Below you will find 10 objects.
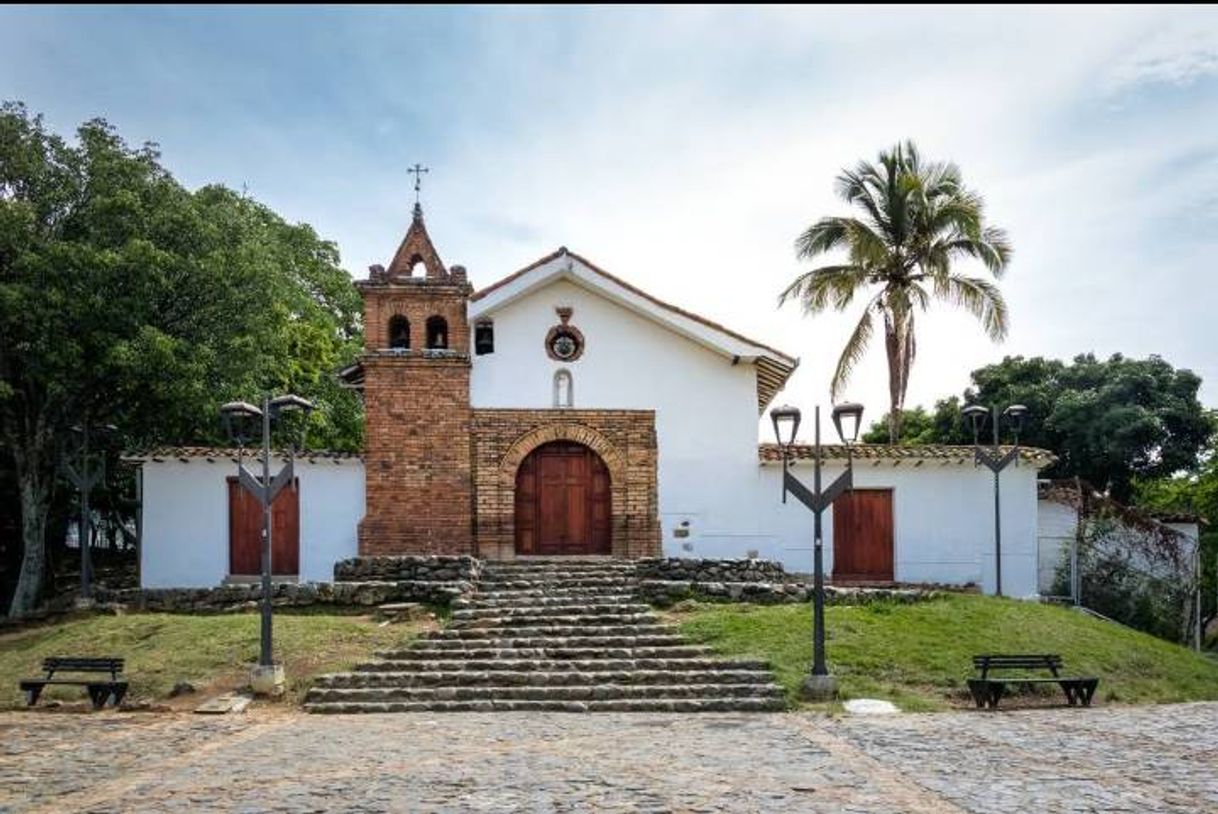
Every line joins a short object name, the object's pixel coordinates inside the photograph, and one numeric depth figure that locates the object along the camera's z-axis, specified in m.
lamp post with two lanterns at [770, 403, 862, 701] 12.87
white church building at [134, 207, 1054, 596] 19.36
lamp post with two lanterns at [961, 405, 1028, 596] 18.47
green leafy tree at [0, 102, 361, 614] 18.08
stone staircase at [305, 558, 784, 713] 12.88
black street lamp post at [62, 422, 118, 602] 17.95
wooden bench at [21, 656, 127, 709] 12.87
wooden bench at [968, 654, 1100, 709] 12.60
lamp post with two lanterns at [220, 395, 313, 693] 13.19
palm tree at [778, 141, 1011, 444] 25.12
